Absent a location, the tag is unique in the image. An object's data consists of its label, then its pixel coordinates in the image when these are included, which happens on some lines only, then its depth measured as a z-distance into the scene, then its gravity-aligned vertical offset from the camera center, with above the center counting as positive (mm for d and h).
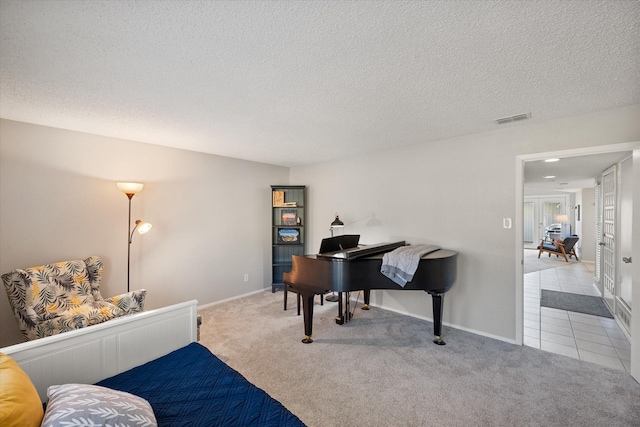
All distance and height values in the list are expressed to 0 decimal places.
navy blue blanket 1165 -929
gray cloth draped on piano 2615 -510
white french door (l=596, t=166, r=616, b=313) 3644 -330
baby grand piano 2654 -629
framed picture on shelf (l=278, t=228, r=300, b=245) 4945 -420
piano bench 3634 -1215
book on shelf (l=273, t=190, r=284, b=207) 4969 +293
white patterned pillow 953 -764
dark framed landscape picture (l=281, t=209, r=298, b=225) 4988 -83
